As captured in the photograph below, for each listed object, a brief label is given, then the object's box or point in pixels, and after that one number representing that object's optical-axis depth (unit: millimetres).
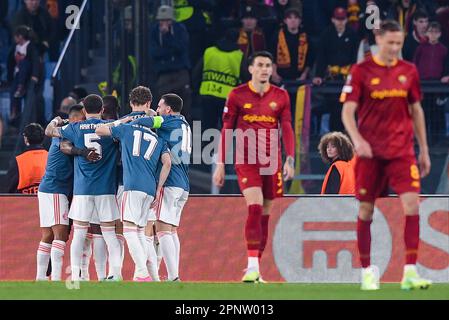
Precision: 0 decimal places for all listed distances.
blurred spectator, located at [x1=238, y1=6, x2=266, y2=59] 21797
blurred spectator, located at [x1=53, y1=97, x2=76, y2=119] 20625
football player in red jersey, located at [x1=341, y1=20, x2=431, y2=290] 11844
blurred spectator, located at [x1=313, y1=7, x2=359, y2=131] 21438
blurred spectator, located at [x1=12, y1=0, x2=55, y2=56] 22969
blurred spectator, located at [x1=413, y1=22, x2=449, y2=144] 21484
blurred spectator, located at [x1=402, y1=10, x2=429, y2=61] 21750
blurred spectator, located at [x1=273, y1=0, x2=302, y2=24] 22422
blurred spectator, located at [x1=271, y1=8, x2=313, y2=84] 21719
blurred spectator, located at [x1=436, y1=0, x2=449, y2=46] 22125
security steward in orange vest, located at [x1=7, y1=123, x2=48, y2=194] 16531
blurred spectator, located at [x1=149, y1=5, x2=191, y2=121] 21406
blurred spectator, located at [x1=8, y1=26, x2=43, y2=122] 22234
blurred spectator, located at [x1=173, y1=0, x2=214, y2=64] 22141
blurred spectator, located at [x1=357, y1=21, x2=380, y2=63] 21516
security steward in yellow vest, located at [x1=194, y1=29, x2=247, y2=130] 21031
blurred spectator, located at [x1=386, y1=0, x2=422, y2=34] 21984
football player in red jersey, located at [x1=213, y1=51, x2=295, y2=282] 13195
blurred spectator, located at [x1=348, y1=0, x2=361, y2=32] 22042
